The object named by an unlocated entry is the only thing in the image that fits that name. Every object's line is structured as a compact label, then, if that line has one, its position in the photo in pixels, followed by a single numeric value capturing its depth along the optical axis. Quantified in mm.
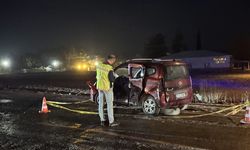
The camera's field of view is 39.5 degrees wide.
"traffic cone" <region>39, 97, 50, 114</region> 12905
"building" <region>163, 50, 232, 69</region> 67875
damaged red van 11133
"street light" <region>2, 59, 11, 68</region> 89769
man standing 9695
